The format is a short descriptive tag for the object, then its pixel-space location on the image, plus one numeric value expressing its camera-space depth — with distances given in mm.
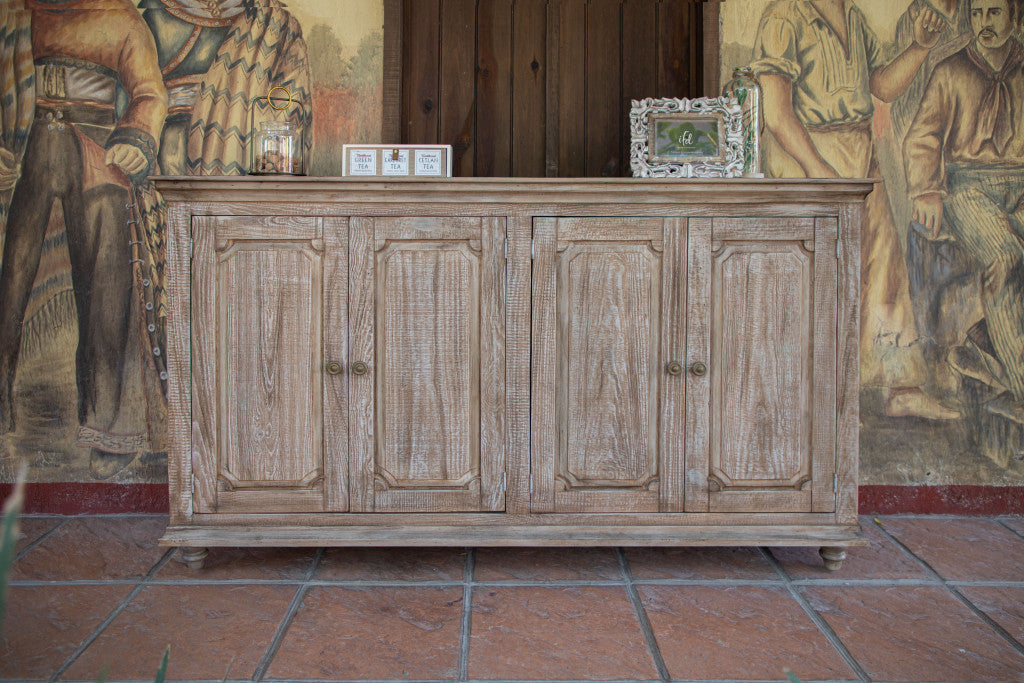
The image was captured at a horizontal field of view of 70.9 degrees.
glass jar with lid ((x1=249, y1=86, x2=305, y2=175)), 2756
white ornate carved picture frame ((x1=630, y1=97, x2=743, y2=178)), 2697
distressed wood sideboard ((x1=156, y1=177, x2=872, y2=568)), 2436
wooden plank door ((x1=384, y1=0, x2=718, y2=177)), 3104
